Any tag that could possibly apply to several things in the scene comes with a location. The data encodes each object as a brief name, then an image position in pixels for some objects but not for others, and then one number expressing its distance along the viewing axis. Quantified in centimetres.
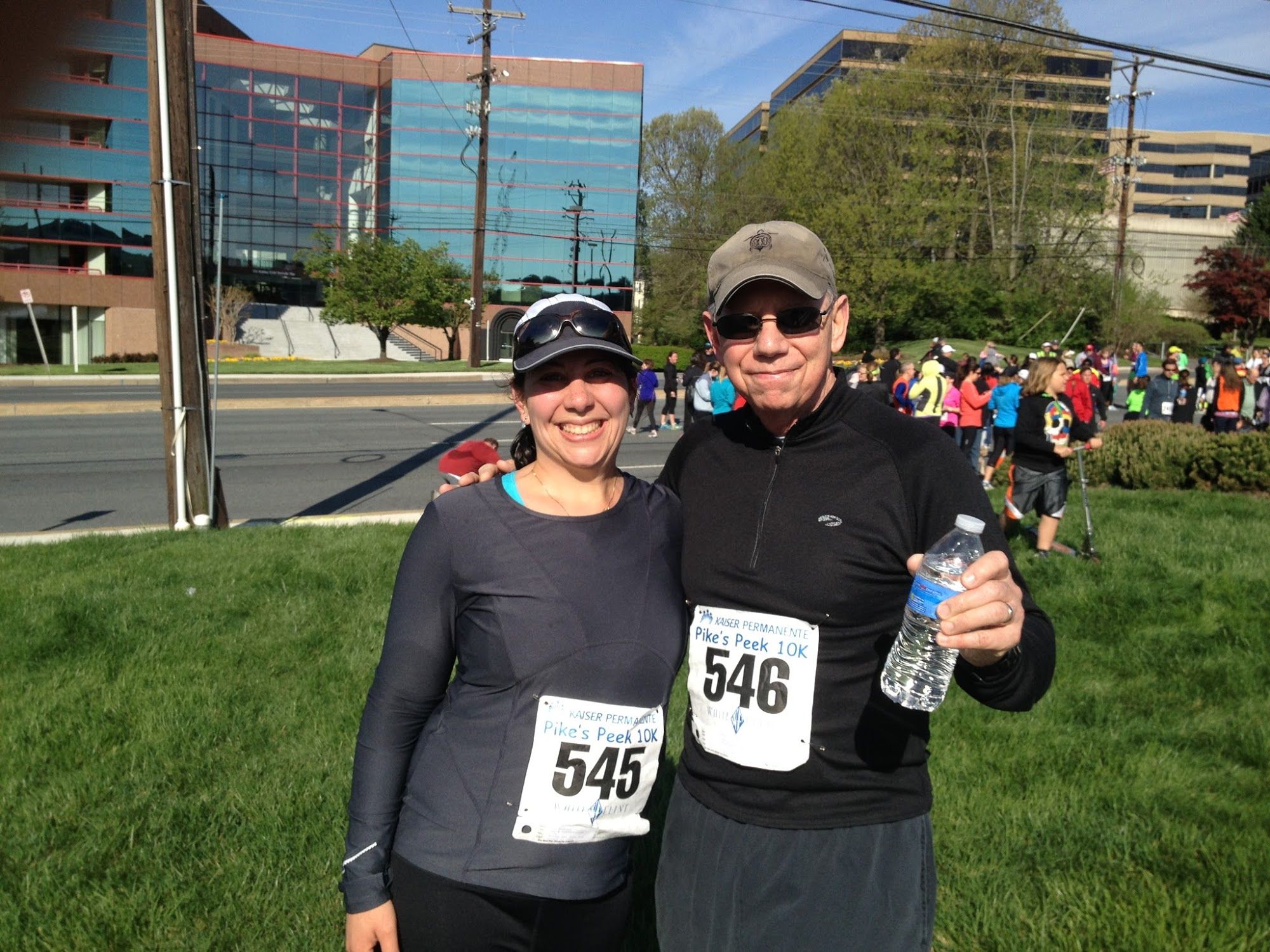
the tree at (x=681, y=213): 6141
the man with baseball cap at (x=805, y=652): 231
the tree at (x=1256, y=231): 6022
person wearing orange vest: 1722
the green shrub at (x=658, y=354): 4819
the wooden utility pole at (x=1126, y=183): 4188
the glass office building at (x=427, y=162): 6309
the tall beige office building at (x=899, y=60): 5475
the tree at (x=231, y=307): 4919
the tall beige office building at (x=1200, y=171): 11931
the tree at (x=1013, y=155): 5069
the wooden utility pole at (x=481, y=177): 3675
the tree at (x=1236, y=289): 5291
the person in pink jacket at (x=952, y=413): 1497
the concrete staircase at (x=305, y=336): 5597
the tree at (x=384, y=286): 4647
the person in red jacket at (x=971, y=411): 1471
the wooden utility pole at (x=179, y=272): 855
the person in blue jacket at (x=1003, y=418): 1272
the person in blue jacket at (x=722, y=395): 1277
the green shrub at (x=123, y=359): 4381
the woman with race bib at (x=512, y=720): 229
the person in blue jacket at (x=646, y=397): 2095
